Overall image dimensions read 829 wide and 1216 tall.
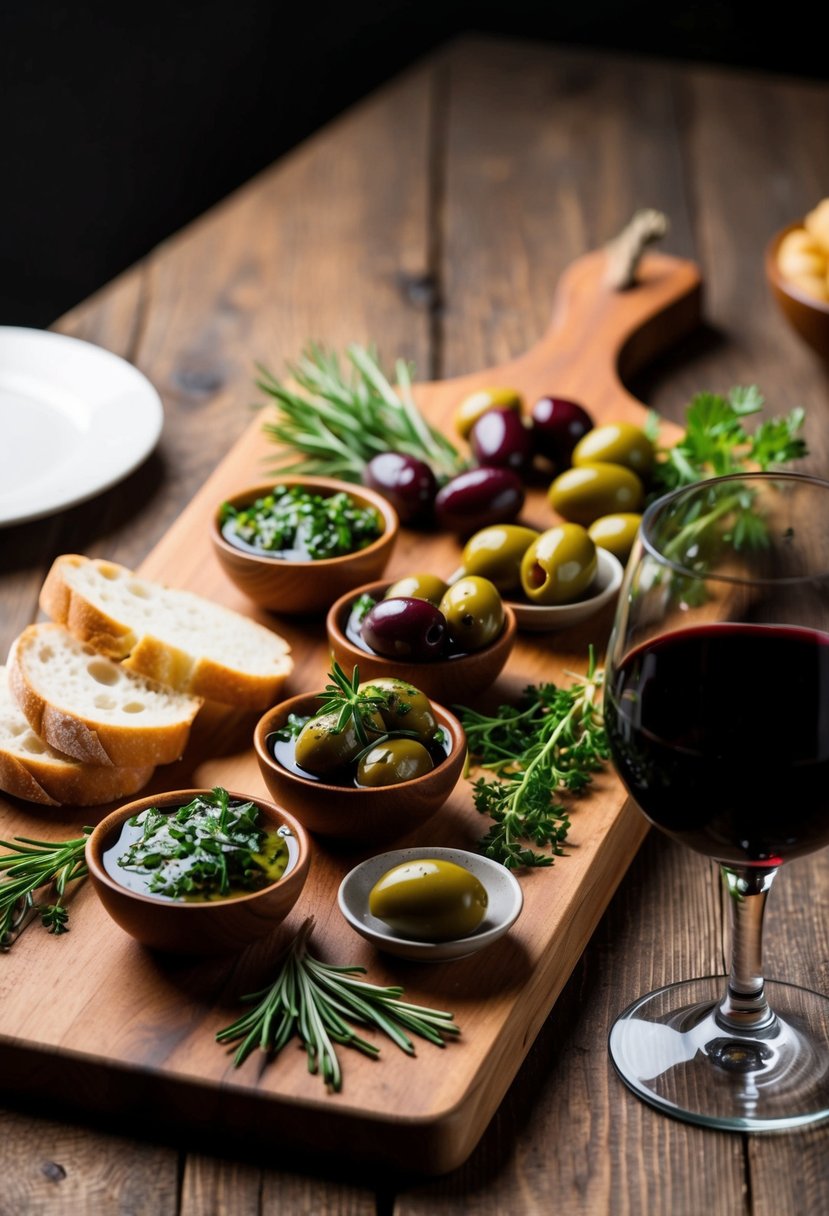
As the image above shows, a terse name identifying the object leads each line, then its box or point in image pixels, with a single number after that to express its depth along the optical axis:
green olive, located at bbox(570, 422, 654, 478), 1.14
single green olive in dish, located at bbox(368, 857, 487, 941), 0.85
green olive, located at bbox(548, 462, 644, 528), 1.12
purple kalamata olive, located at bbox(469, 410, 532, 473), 1.16
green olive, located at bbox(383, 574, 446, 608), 1.00
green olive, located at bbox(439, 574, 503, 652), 0.98
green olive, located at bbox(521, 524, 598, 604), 1.03
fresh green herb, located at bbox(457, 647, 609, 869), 0.91
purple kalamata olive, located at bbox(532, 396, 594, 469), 1.17
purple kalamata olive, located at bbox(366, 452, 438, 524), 1.13
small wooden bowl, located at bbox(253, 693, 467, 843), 0.89
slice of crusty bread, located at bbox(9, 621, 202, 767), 0.94
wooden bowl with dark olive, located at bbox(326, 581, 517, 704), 0.97
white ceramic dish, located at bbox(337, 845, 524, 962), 0.85
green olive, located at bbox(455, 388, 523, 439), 1.20
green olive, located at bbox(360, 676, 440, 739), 0.91
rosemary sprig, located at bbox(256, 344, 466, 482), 1.18
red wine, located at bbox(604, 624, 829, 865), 0.78
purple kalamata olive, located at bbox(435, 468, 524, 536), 1.11
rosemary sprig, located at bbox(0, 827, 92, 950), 0.88
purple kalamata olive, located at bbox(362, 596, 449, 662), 0.96
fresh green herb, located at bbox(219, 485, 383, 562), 1.06
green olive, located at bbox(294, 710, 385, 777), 0.89
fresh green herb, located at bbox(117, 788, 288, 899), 0.85
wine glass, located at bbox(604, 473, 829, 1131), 0.78
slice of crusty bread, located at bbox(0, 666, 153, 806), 0.93
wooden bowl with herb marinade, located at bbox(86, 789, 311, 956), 0.84
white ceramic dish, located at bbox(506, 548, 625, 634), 1.03
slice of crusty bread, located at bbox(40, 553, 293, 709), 0.98
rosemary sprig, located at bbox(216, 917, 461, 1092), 0.83
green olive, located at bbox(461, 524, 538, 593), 1.05
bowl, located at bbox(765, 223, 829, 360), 1.27
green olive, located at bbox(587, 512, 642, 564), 1.08
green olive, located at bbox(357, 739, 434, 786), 0.89
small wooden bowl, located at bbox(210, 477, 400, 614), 1.04
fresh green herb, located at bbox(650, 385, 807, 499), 1.14
